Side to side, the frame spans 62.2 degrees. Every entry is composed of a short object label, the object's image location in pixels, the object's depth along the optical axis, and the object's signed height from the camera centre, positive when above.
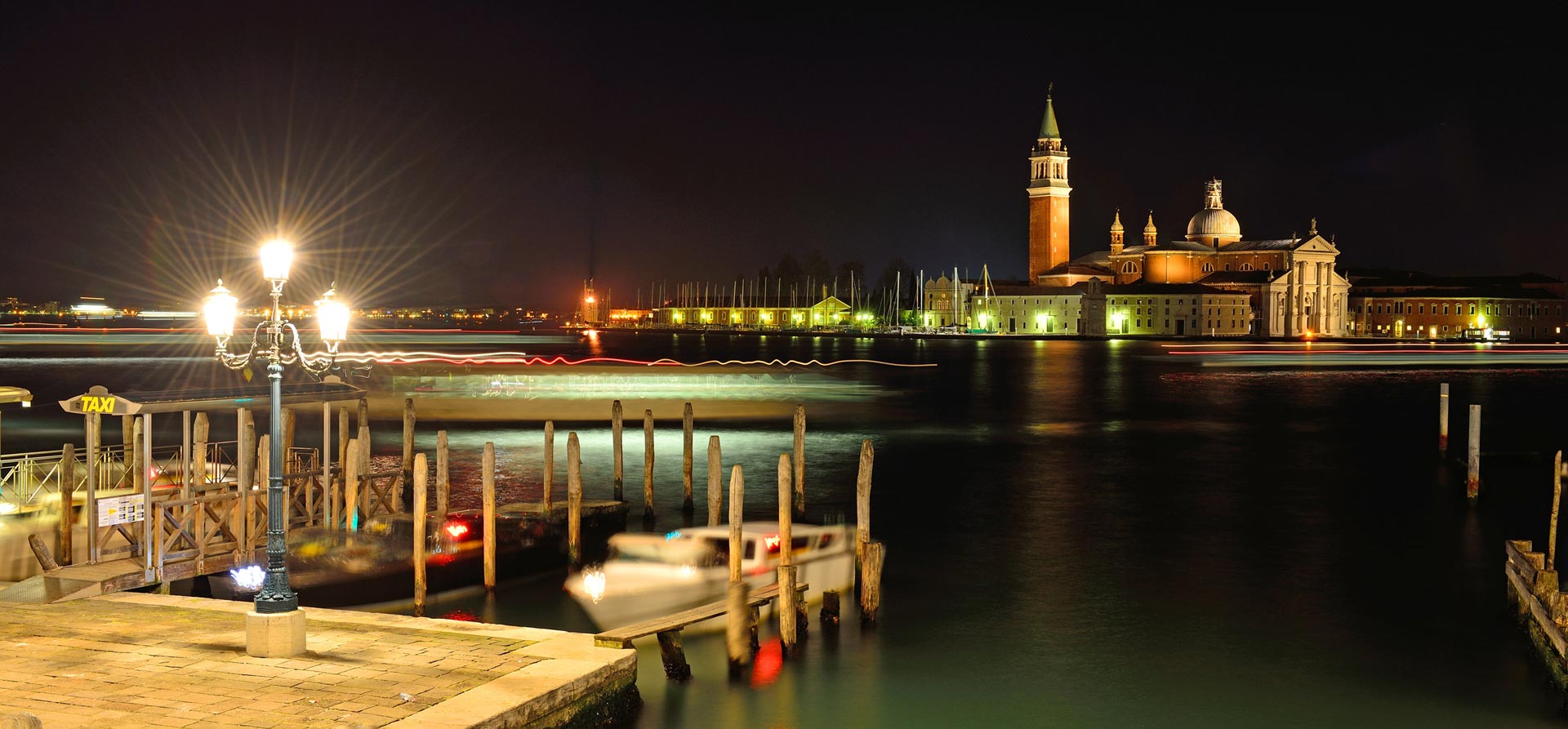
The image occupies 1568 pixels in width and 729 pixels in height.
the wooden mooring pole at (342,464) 17.28 -1.89
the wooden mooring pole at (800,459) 22.66 -2.26
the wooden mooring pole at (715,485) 18.86 -2.29
